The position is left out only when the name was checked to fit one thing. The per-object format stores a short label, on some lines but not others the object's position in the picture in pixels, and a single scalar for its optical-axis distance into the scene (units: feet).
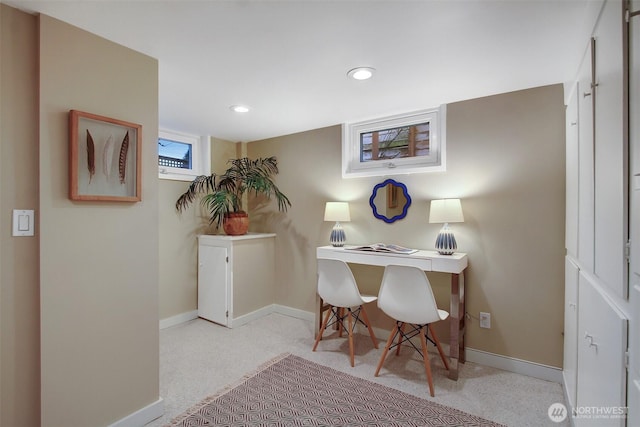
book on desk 8.72
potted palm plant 11.41
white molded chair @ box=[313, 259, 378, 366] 8.22
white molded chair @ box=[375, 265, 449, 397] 6.97
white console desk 7.48
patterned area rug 6.02
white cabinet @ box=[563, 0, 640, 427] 2.97
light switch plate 4.65
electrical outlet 8.25
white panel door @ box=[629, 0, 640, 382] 2.80
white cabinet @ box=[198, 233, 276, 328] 10.99
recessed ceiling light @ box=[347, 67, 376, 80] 6.63
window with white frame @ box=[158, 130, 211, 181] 11.32
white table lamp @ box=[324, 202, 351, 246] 10.26
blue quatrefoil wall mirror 9.62
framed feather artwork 5.09
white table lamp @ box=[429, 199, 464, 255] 8.09
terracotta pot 11.64
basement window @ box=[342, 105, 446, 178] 9.20
